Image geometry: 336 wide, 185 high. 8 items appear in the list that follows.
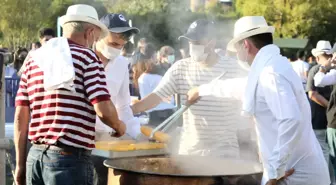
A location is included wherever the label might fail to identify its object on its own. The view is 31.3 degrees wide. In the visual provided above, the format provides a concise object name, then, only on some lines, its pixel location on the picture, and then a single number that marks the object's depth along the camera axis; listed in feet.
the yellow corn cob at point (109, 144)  13.91
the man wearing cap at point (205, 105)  15.40
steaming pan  13.41
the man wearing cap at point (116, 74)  15.34
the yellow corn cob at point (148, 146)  14.29
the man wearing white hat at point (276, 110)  11.03
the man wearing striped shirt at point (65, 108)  11.11
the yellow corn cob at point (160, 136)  14.82
